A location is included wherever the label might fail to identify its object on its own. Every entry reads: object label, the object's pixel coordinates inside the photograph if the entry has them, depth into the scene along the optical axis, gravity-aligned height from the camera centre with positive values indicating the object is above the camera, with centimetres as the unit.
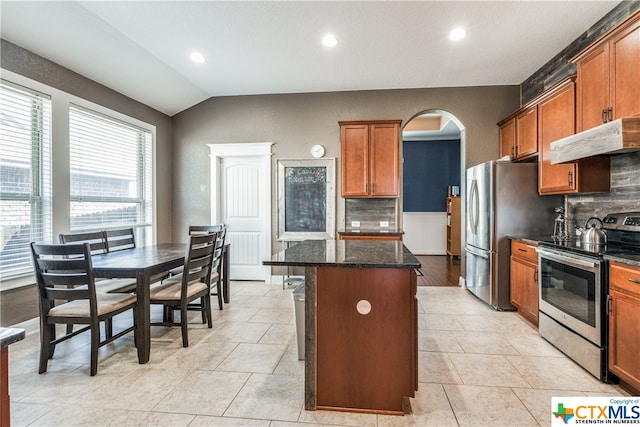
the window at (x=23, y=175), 283 +37
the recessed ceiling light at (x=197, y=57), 365 +182
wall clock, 484 +94
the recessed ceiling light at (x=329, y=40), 326 +180
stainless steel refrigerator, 349 -2
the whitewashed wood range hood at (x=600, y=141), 199 +50
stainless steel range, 214 -59
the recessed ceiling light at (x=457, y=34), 311 +178
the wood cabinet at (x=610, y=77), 220 +102
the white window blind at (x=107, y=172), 359 +53
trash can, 236 -75
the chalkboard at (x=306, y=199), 484 +22
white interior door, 509 +0
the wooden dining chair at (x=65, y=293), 222 -56
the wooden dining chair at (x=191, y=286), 270 -66
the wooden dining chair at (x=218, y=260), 340 -51
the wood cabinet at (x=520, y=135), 353 +95
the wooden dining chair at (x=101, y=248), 286 -34
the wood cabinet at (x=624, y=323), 190 -68
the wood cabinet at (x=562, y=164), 285 +47
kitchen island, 179 -69
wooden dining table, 238 -45
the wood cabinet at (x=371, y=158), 443 +77
